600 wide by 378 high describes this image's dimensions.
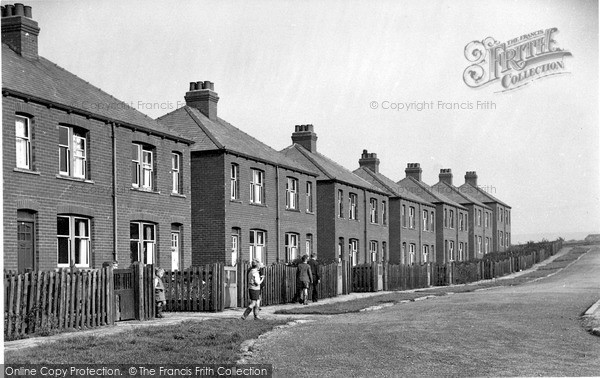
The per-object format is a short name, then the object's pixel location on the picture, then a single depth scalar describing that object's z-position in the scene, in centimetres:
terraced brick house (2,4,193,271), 2114
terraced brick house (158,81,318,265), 3206
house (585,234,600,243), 10304
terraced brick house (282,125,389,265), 4381
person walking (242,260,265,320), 1878
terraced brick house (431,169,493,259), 7706
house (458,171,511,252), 8662
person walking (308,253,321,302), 2802
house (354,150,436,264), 5572
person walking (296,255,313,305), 2633
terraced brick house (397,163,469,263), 6650
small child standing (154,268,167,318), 2021
